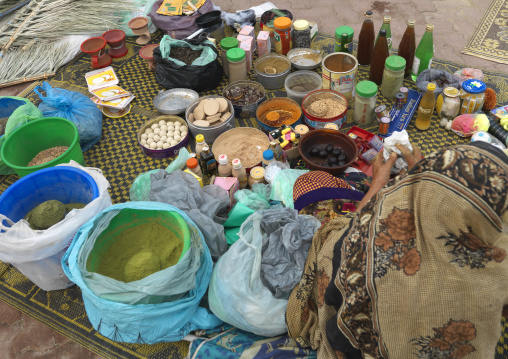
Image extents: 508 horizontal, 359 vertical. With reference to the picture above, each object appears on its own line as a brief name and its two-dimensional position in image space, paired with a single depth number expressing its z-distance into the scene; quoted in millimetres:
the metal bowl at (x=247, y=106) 2898
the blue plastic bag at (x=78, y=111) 2746
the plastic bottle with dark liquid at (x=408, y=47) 2859
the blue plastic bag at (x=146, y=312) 1640
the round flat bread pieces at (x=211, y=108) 2737
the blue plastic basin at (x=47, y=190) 2072
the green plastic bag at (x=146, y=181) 2318
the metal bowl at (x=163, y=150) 2705
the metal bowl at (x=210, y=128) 2699
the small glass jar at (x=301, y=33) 3211
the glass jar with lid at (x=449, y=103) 2633
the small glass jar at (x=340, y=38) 3043
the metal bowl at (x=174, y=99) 3009
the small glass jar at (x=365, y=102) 2637
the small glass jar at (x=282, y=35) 3156
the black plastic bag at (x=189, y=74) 3008
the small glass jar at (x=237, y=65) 2980
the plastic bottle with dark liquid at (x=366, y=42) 3014
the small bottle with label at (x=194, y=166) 2367
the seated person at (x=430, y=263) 1044
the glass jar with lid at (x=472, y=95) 2557
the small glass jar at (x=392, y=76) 2760
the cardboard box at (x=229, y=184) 2320
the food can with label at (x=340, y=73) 2756
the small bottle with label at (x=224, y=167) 2383
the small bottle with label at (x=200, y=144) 2508
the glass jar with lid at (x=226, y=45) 3139
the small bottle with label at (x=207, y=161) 2510
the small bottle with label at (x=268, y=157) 2412
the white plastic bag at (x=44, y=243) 1798
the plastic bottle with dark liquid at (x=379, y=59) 2840
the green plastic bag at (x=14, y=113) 2580
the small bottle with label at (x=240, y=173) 2369
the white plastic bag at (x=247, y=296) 1725
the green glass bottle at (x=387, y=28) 2945
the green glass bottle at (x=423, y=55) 2855
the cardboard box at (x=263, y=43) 3215
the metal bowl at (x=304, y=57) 3154
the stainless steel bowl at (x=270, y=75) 3082
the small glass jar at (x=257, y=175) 2404
